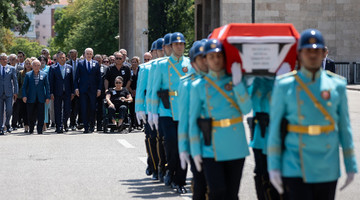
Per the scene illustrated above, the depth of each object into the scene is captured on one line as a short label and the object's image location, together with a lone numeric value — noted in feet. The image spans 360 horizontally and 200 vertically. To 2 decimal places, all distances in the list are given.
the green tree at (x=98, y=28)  255.29
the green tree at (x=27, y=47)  499.59
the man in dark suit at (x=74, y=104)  75.51
